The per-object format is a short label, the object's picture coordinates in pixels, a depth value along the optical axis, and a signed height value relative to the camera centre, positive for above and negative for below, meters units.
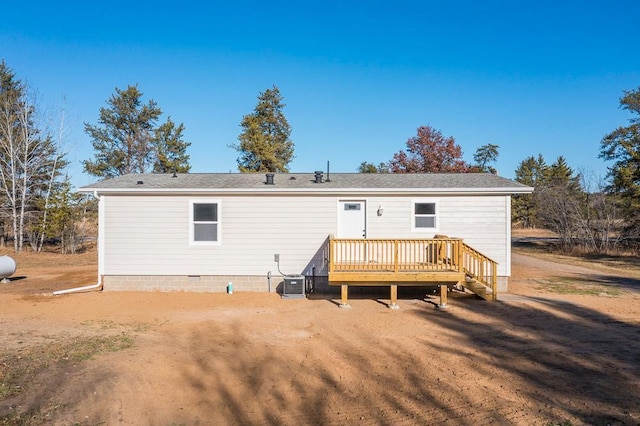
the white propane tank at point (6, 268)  12.77 -1.52
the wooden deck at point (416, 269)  9.62 -1.14
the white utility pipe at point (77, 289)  10.97 -1.94
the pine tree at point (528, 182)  44.94 +4.98
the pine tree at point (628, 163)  22.89 +3.90
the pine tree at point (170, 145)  32.19 +6.42
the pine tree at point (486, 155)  48.81 +8.88
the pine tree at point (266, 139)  28.33 +6.40
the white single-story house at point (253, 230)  11.41 -0.19
